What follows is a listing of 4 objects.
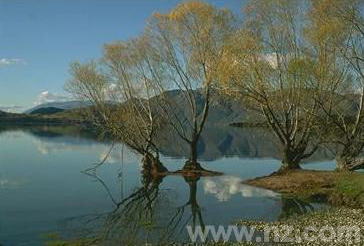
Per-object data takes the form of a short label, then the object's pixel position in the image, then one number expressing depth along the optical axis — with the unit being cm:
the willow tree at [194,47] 5750
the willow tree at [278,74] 5441
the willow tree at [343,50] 5269
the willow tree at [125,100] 6103
